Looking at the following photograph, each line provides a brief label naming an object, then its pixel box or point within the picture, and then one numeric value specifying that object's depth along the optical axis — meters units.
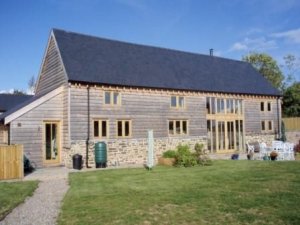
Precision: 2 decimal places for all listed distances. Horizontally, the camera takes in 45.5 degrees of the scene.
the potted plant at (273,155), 20.38
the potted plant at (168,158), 19.25
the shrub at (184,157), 18.47
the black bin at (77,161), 19.34
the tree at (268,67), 55.34
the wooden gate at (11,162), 14.54
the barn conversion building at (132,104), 20.20
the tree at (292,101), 47.81
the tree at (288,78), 55.95
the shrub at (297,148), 26.61
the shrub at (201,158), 18.94
